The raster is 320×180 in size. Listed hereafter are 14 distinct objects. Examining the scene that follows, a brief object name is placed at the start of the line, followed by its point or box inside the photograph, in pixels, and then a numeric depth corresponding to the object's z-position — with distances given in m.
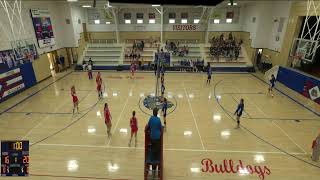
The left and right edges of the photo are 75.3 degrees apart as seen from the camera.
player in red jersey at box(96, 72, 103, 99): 12.56
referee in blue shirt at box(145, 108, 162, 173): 5.61
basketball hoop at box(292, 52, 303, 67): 14.87
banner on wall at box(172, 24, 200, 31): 24.62
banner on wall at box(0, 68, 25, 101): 12.86
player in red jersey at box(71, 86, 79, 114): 10.48
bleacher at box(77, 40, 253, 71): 20.95
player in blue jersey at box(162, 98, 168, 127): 9.44
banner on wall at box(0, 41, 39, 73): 13.21
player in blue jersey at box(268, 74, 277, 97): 13.31
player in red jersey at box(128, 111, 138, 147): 7.93
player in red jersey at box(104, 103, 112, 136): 8.20
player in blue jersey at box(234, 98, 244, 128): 9.14
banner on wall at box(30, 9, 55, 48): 16.36
